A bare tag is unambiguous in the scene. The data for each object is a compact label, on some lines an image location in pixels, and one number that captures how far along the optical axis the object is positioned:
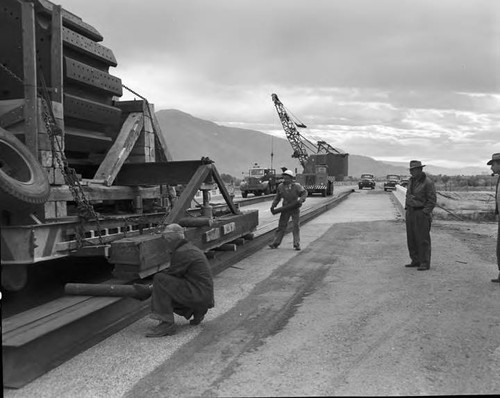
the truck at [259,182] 39.53
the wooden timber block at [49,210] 5.82
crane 40.31
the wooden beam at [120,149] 7.56
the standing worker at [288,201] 11.76
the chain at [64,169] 5.93
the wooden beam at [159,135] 9.05
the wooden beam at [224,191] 8.65
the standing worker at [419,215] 9.02
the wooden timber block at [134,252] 5.55
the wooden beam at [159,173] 8.20
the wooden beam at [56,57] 6.29
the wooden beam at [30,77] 5.69
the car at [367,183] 63.09
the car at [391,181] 54.56
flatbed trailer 5.27
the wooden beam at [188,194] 6.96
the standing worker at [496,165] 8.00
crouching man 5.35
